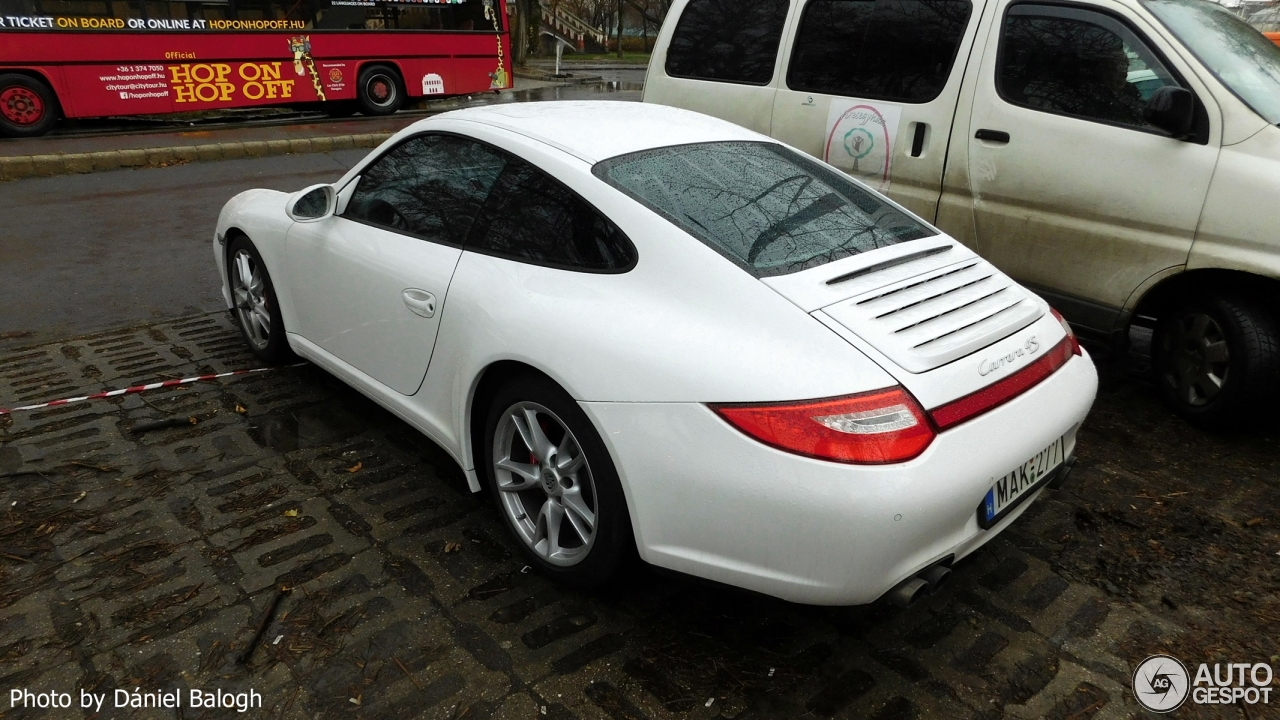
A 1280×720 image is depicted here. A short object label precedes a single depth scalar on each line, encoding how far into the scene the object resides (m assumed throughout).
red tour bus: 12.54
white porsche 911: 2.18
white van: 3.73
